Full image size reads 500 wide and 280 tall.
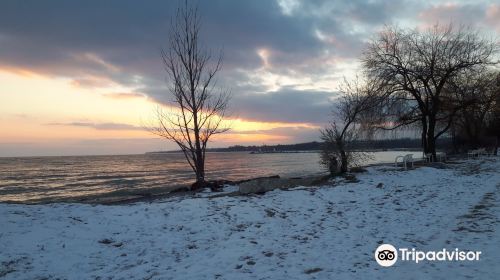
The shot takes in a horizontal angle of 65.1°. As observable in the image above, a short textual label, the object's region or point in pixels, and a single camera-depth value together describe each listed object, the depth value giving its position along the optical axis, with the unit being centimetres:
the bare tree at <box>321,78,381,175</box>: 2141
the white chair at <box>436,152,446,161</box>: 2944
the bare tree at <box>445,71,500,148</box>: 2869
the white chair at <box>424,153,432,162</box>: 2770
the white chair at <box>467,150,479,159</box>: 3445
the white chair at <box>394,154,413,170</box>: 2090
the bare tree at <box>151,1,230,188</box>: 1788
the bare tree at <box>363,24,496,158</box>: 2755
